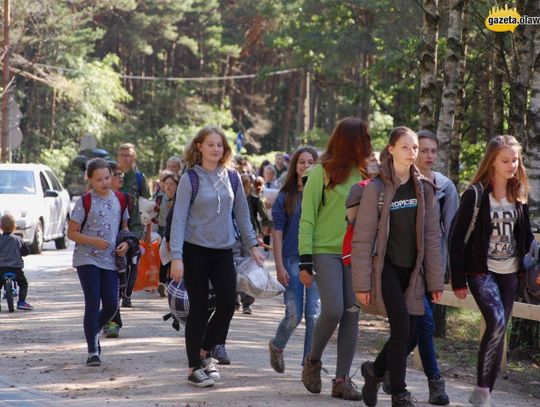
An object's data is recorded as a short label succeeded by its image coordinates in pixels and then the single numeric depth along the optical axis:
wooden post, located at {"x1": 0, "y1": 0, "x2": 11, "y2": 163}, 39.50
